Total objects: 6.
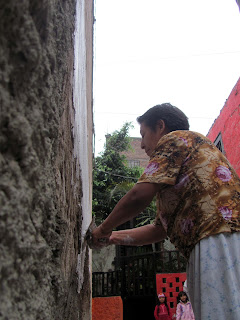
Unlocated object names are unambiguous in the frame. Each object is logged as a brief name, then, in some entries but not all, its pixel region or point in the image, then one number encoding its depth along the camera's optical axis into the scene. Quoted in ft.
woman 3.59
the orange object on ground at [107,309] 21.75
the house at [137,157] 81.40
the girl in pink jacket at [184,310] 19.79
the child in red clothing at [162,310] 22.21
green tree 37.35
